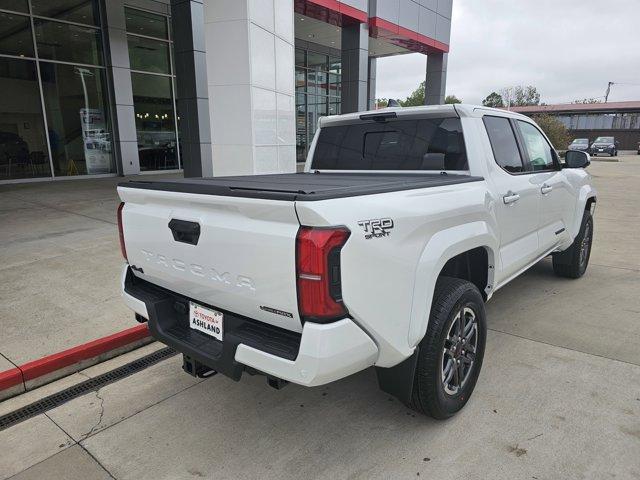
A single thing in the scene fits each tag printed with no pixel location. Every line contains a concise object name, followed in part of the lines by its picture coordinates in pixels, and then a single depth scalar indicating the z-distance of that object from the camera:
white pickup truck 1.97
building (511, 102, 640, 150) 48.62
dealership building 8.48
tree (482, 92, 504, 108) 92.13
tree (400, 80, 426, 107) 73.75
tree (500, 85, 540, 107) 85.07
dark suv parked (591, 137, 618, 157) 36.06
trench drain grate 2.96
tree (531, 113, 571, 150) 27.72
